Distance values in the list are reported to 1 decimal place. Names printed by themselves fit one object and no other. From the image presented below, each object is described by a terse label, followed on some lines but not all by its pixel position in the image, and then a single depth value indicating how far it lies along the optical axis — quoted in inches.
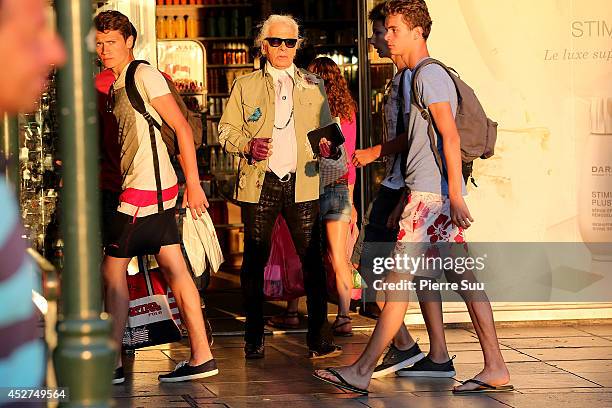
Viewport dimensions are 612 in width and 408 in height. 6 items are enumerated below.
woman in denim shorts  496.1
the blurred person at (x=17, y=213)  120.7
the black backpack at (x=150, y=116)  388.8
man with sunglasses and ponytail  437.0
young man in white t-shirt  388.4
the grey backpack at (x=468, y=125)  377.4
